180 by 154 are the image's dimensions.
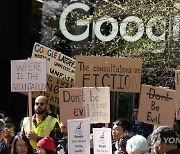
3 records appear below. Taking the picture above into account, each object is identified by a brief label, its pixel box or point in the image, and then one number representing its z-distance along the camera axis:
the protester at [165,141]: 7.72
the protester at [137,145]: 8.67
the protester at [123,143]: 9.47
